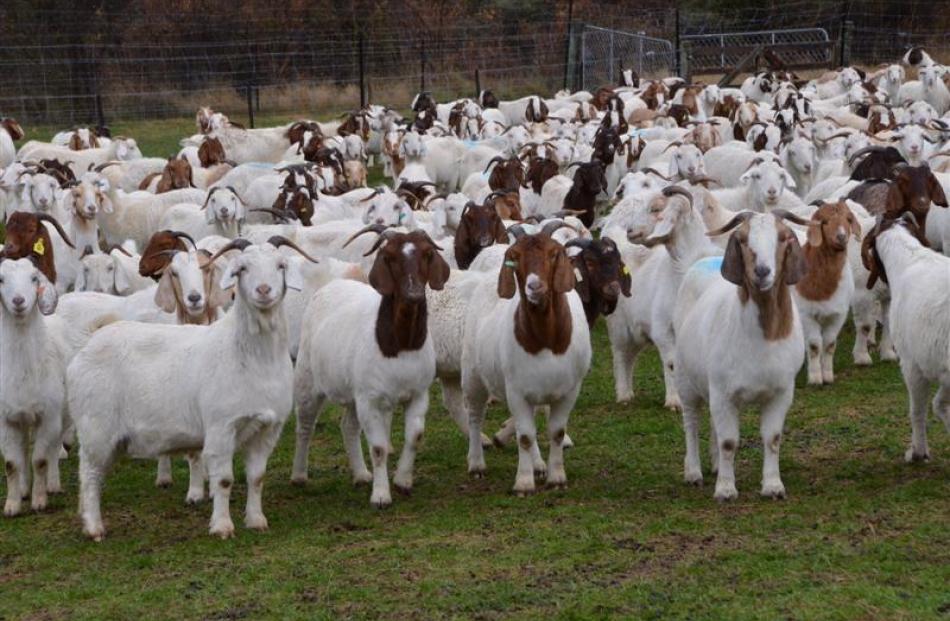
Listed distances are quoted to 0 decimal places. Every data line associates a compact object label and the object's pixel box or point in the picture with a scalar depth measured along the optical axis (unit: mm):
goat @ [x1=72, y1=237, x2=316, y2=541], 8203
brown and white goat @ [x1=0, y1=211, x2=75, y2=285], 12297
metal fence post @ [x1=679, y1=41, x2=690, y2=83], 35344
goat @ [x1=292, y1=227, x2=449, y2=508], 8719
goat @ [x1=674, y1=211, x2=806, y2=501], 7965
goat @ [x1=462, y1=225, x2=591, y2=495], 8648
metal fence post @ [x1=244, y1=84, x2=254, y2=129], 30709
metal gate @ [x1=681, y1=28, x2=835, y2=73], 34500
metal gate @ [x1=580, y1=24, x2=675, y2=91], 36031
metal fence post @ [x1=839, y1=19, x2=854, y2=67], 34688
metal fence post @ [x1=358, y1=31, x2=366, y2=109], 32703
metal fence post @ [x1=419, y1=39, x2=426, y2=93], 34781
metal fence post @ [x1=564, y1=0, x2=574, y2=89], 37438
